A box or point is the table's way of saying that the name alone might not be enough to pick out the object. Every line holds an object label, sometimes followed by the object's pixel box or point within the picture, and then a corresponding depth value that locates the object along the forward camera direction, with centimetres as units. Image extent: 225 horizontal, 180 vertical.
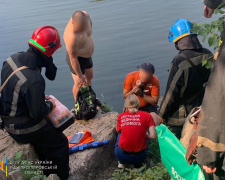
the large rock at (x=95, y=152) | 487
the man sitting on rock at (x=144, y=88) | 557
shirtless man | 576
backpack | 600
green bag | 270
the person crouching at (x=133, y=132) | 462
